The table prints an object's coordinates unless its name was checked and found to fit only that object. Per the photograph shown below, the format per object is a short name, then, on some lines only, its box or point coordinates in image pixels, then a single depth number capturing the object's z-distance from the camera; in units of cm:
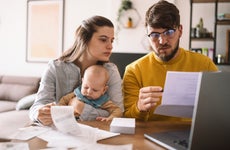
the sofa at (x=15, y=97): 310
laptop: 70
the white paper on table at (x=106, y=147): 90
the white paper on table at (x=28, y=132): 100
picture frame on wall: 451
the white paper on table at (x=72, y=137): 95
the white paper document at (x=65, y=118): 101
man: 154
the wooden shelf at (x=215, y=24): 339
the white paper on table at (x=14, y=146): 88
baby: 145
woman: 153
